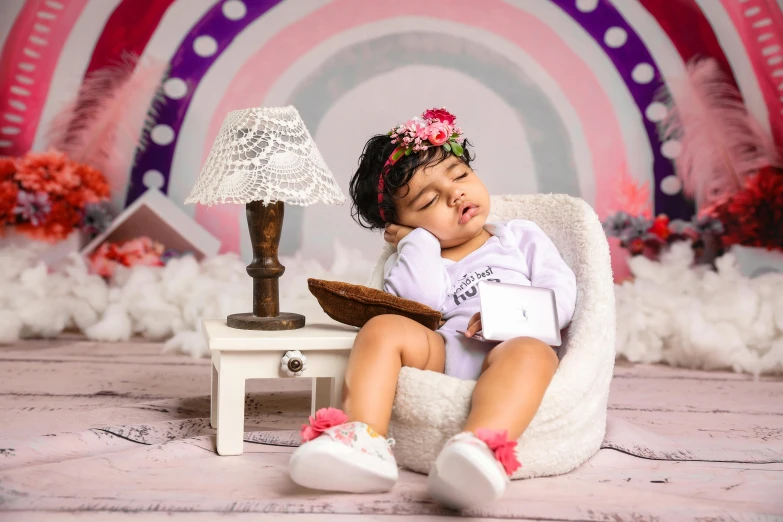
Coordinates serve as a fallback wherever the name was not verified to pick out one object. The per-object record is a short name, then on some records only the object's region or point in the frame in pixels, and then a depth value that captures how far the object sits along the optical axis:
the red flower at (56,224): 2.77
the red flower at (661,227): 2.82
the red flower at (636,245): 2.83
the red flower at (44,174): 2.74
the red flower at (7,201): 2.73
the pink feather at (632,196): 2.83
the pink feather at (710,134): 2.80
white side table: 1.35
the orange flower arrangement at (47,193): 2.74
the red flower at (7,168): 2.74
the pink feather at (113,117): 2.78
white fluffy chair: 1.25
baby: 1.09
